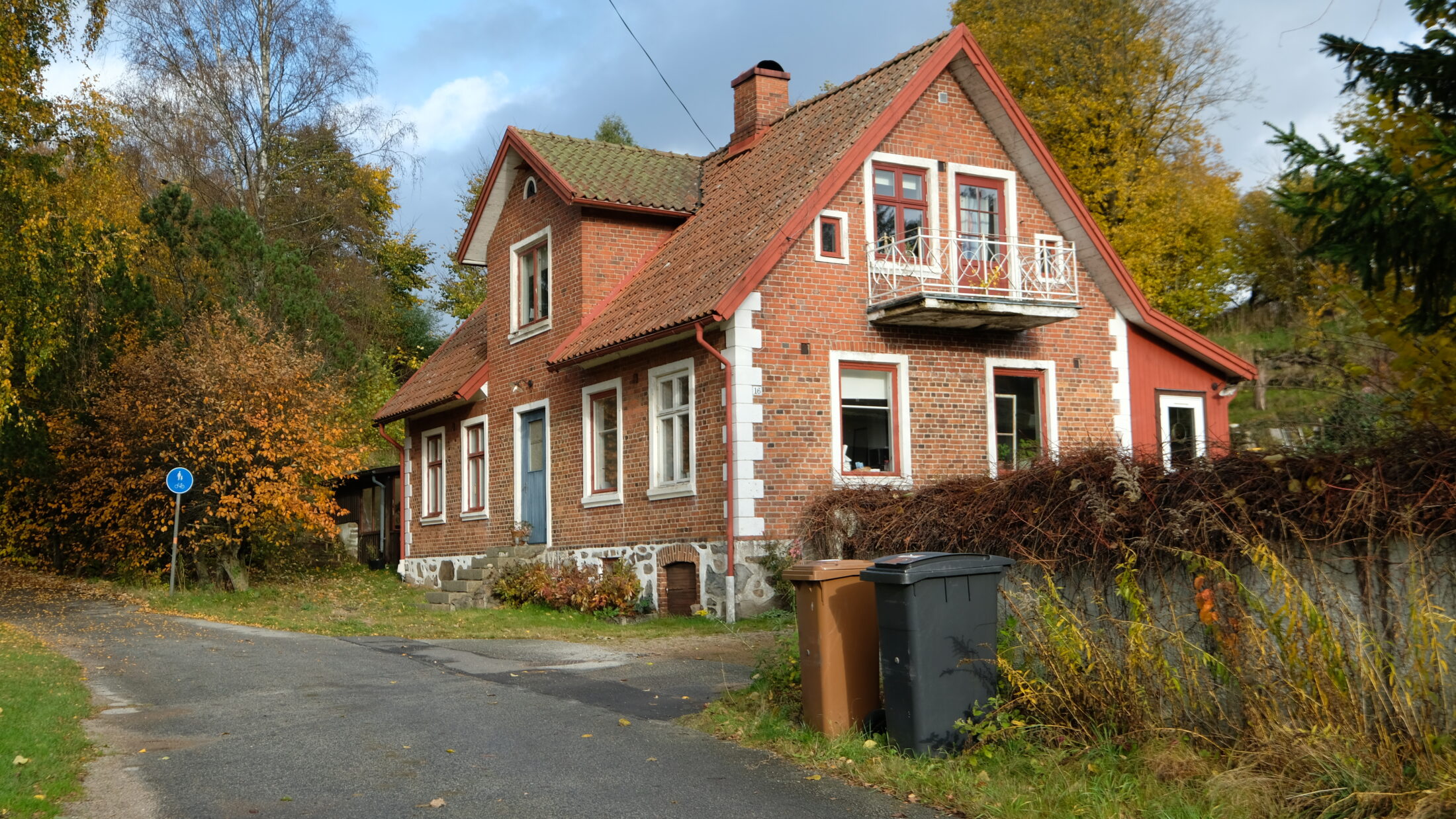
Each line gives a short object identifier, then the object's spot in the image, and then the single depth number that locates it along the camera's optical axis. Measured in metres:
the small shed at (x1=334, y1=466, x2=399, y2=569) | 31.77
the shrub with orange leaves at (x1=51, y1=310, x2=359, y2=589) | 22.14
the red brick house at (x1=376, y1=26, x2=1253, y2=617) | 16.94
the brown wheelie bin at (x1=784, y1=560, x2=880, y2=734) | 8.08
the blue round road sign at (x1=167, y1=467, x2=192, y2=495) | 20.80
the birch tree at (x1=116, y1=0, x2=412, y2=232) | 34.41
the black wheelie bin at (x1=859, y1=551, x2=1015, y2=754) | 7.39
